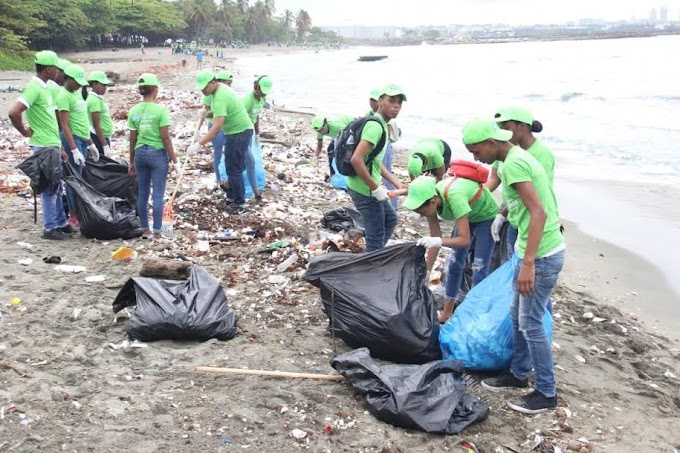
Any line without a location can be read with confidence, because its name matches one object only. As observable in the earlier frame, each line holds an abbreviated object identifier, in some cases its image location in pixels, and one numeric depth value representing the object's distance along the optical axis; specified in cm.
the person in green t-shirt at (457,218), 354
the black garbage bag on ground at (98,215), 548
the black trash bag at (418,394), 288
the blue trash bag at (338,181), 823
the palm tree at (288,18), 13195
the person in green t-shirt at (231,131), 604
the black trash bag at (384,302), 348
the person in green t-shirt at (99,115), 639
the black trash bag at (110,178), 610
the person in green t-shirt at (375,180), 402
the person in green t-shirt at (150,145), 526
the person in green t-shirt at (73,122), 562
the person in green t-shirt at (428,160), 471
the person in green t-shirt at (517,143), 343
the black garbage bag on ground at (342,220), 639
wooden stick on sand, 328
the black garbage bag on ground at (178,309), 361
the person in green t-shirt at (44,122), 504
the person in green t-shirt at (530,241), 283
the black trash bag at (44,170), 518
